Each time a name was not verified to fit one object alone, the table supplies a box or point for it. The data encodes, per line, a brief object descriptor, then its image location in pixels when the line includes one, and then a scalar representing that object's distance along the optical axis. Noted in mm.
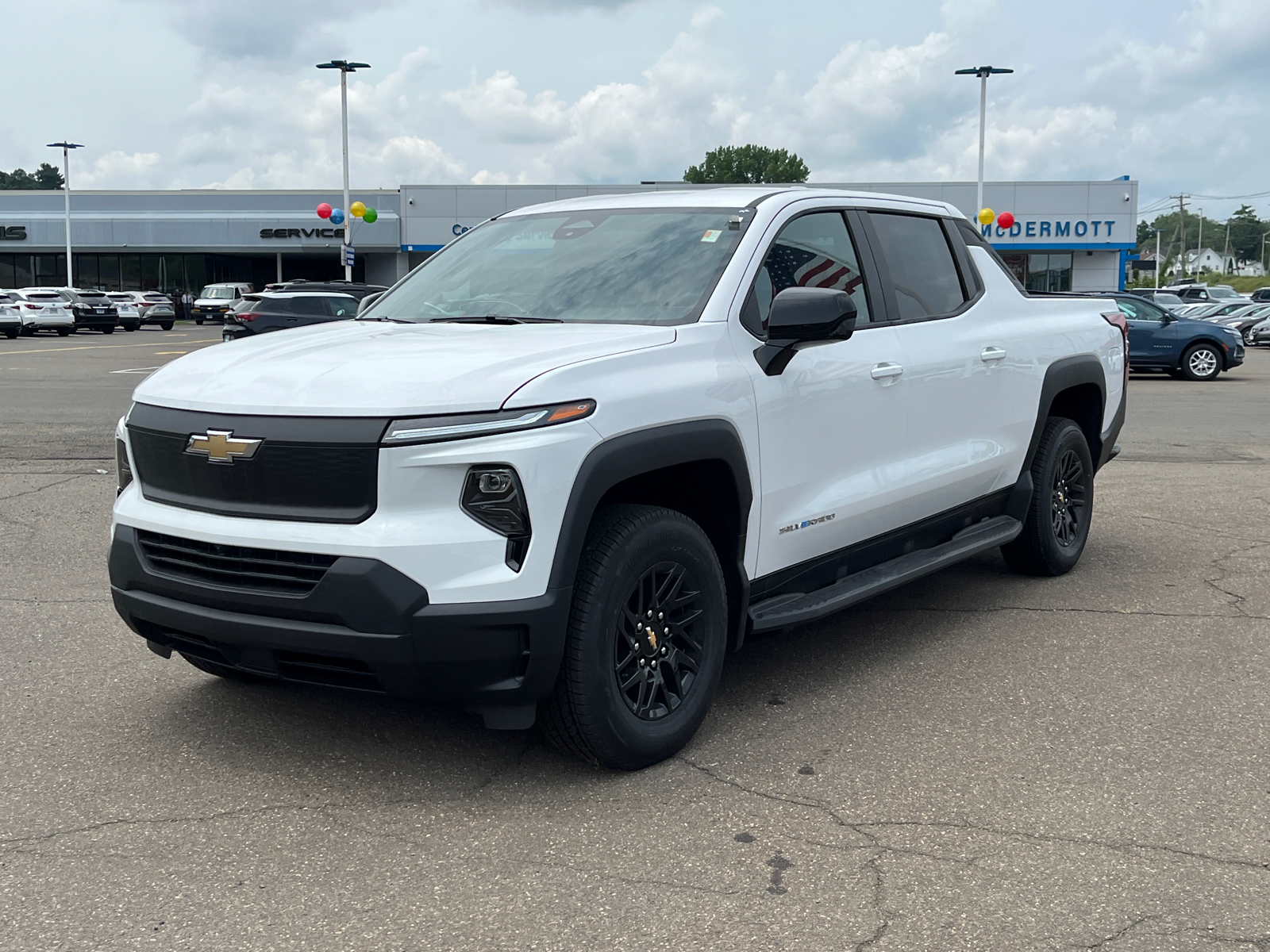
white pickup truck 3408
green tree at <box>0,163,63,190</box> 129250
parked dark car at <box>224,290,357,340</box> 23547
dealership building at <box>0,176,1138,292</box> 48344
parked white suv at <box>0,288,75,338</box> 39406
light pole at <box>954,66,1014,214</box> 36656
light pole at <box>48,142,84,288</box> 54188
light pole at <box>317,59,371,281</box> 36375
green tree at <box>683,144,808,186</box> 93125
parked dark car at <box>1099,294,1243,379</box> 22078
